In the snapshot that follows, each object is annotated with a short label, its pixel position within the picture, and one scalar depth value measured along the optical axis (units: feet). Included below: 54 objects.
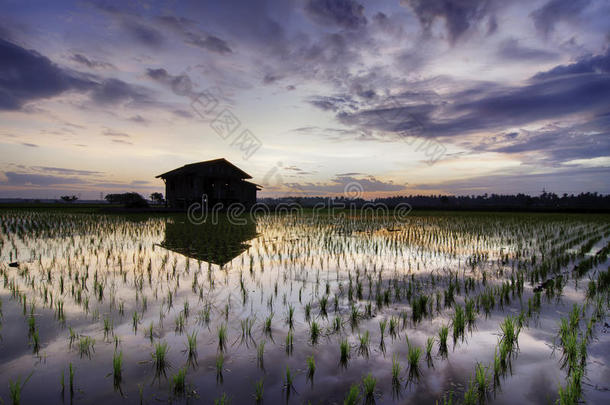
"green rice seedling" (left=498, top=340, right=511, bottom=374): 10.03
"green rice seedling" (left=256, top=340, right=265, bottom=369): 10.08
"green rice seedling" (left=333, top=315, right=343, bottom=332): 12.94
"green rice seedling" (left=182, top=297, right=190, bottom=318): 14.44
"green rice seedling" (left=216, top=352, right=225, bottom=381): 9.33
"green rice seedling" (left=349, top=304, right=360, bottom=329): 13.58
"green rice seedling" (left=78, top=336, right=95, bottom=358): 10.67
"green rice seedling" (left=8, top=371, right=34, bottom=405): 8.06
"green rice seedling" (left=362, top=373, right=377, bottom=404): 8.43
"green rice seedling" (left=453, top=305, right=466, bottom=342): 12.28
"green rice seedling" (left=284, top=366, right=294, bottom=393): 8.81
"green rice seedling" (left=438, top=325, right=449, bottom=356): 10.95
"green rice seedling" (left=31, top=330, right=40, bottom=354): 10.95
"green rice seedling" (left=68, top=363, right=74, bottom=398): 8.49
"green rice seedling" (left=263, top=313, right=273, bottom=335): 12.62
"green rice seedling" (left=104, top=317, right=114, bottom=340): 12.17
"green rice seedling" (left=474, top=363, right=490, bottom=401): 8.61
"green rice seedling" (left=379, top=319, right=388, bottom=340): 12.11
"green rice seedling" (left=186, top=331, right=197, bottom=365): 10.24
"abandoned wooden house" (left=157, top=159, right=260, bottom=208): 108.99
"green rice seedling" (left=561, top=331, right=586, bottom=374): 10.17
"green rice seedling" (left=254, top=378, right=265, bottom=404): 8.32
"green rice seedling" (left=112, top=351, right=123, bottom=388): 9.00
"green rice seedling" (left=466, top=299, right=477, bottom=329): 13.60
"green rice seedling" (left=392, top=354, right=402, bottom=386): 9.14
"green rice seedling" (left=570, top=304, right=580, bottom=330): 13.07
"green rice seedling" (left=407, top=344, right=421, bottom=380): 9.55
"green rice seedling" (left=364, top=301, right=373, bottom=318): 14.61
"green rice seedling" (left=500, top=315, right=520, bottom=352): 11.36
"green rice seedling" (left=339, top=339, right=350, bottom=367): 10.23
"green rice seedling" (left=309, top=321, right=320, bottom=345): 11.83
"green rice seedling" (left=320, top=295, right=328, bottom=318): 14.75
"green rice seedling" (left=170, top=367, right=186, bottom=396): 8.61
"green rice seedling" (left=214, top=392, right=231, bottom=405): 8.12
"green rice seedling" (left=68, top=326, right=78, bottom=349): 11.60
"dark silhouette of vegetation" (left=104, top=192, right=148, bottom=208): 112.37
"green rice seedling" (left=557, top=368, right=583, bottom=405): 7.97
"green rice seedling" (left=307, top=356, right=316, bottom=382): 9.44
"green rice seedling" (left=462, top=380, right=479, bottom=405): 8.14
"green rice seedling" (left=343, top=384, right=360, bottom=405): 7.77
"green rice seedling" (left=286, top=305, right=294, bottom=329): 13.30
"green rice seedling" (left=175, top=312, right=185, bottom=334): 12.66
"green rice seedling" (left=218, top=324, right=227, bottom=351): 11.19
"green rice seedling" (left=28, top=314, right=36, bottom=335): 12.42
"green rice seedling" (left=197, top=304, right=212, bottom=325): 13.58
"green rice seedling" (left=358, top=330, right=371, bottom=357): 10.88
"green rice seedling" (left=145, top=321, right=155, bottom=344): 11.93
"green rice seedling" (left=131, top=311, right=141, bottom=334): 12.77
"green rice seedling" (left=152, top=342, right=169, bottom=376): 9.65
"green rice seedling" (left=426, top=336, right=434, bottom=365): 10.45
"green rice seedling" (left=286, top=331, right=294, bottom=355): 11.02
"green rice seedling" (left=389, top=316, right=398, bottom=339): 12.47
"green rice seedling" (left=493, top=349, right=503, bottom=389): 9.20
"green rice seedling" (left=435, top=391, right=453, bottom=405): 7.85
